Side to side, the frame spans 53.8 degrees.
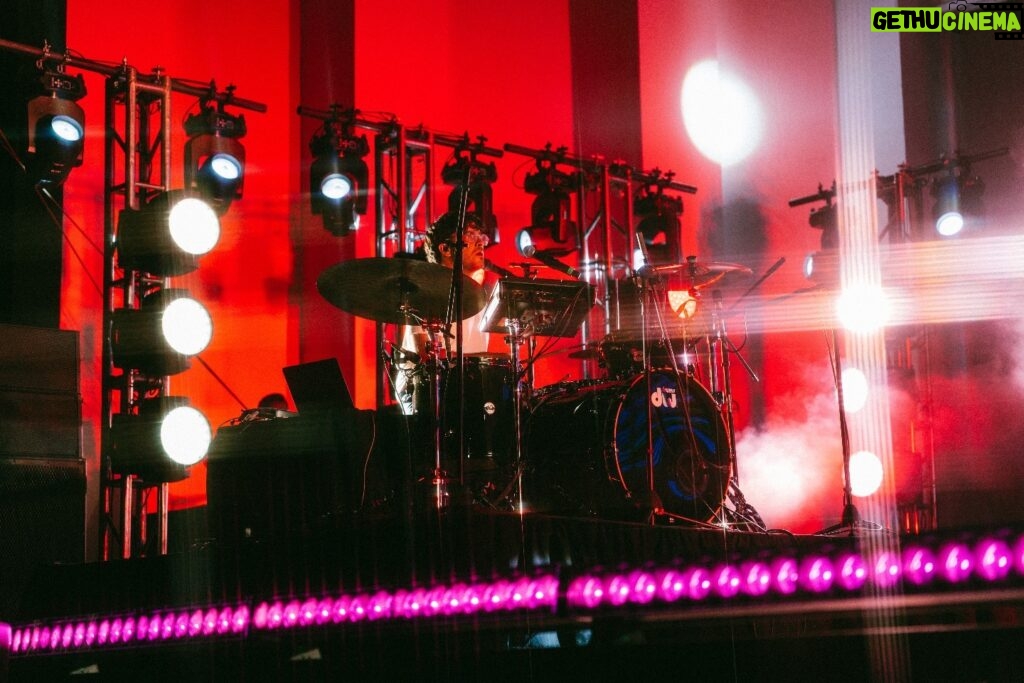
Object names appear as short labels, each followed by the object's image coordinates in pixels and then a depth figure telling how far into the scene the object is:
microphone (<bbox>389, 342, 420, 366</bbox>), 5.15
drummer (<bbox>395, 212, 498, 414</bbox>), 5.25
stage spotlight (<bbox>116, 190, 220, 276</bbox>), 6.19
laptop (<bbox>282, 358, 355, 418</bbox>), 4.72
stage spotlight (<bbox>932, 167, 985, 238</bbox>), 7.36
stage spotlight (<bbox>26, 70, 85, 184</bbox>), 6.17
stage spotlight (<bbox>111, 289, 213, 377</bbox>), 6.18
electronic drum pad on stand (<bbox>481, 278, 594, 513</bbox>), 4.83
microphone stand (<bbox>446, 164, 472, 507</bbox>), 3.83
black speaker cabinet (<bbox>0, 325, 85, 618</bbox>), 5.06
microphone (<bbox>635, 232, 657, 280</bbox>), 4.93
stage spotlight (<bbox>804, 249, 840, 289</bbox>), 6.95
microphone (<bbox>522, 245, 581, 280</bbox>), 4.28
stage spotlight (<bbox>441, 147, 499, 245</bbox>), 7.22
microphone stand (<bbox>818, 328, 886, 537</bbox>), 5.22
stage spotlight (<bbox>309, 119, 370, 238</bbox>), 7.34
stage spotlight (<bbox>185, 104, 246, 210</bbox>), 6.93
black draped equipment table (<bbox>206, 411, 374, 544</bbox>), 4.70
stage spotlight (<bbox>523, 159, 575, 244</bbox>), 7.84
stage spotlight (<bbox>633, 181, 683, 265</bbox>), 8.26
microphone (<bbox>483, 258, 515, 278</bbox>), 4.73
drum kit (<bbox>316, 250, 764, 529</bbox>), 4.78
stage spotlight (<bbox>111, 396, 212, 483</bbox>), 6.11
